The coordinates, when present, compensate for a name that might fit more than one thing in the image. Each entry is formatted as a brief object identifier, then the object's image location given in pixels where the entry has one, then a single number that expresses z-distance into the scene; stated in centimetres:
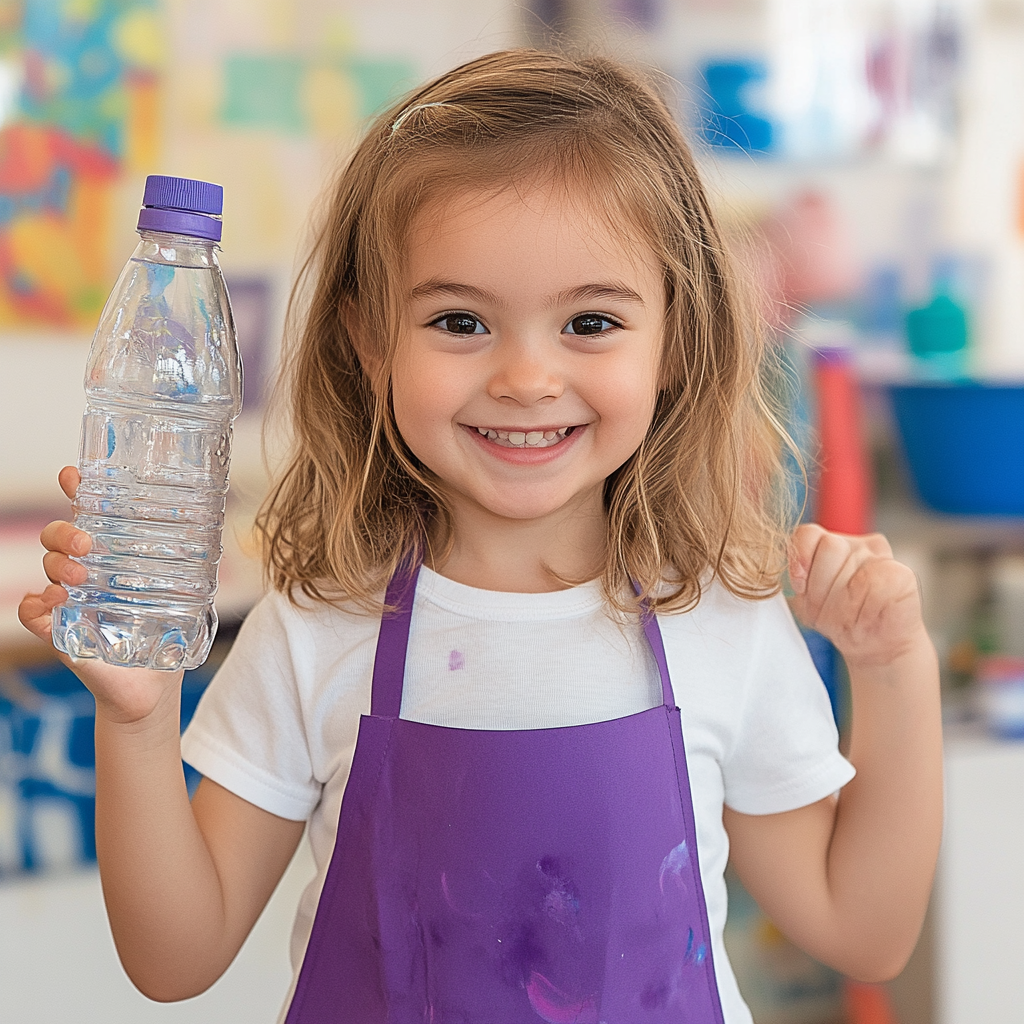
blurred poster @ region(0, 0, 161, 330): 171
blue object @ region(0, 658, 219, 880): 156
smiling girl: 80
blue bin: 186
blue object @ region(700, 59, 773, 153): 210
